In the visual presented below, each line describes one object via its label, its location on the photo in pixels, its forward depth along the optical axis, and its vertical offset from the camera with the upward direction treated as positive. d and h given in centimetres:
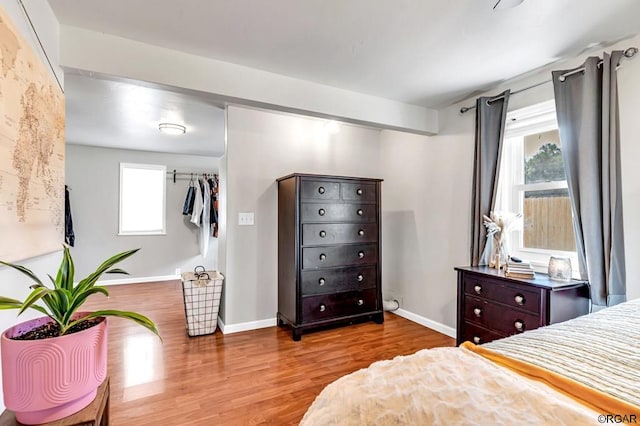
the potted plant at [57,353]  90 -41
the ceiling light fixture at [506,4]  151 +105
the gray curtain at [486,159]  255 +47
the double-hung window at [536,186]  232 +24
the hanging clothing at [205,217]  545 +1
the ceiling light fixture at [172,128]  376 +110
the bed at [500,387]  62 -38
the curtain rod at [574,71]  185 +97
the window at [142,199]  520 +32
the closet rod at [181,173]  545 +78
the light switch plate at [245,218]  312 -1
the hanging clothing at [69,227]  457 -14
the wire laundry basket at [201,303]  294 -81
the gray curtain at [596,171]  184 +28
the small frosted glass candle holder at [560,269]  203 -35
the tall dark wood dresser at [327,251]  288 -33
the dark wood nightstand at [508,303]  188 -57
